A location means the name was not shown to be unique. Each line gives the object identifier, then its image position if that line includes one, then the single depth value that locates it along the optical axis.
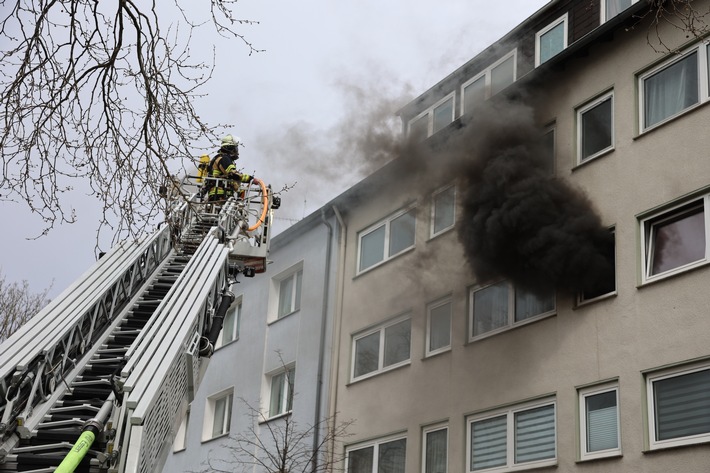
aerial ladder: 7.28
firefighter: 16.31
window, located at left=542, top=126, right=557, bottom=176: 15.83
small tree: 18.31
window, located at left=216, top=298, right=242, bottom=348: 24.70
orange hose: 15.68
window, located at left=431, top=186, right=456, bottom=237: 18.20
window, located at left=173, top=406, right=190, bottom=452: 24.75
